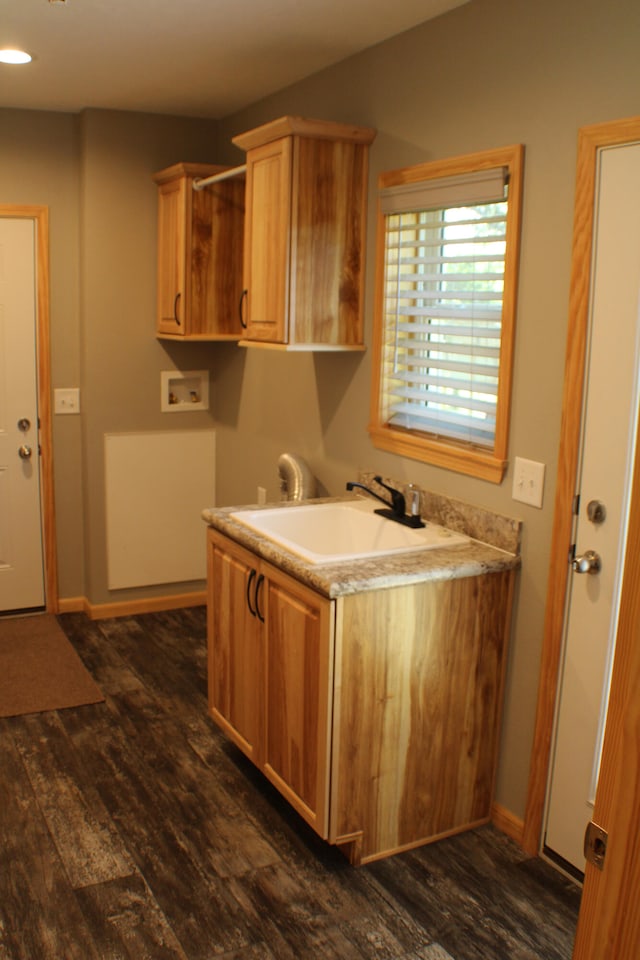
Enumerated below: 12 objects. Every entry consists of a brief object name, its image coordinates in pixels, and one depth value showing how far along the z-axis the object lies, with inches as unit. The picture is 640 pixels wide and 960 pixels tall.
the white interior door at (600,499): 88.6
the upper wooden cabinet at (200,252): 164.9
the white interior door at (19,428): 173.8
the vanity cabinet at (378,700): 97.8
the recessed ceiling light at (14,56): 131.9
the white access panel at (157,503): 183.5
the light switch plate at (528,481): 101.4
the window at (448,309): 105.3
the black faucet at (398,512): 117.0
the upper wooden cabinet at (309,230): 124.3
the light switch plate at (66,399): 179.5
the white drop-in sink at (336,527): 117.2
